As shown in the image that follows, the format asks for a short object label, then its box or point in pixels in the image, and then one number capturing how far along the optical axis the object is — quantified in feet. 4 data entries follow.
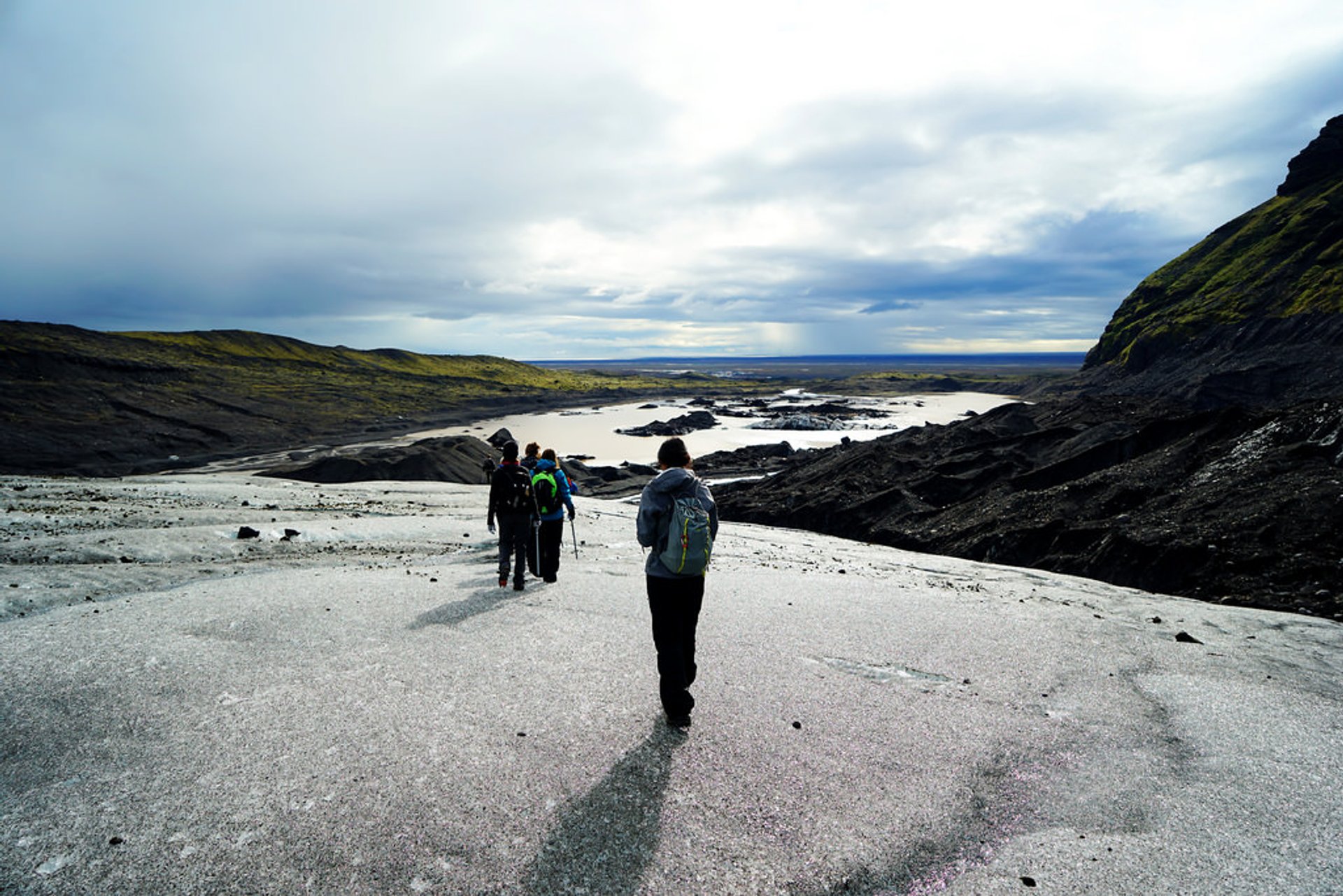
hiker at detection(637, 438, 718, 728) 19.16
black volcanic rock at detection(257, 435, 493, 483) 118.01
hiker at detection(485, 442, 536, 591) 35.42
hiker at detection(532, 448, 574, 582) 35.63
